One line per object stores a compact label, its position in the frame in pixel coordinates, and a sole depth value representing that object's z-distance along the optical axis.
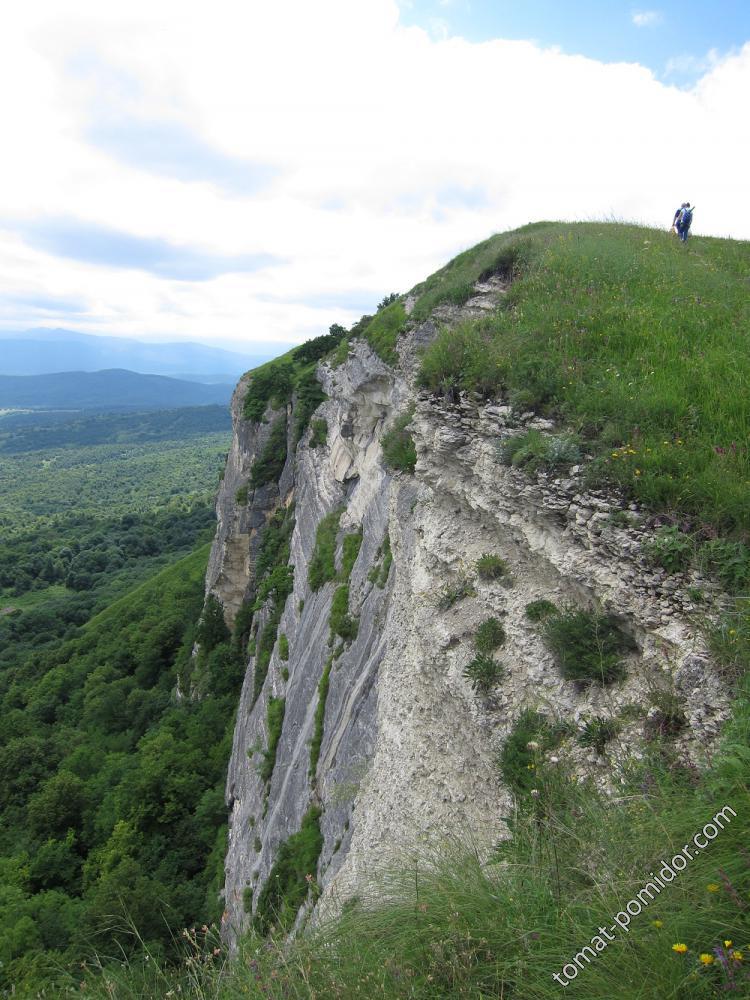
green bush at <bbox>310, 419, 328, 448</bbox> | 27.65
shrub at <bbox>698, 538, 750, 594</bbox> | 6.10
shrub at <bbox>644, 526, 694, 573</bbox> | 6.58
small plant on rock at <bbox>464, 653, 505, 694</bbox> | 8.32
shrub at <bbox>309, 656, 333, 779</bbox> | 15.32
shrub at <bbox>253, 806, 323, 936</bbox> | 13.00
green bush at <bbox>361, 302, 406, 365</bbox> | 21.98
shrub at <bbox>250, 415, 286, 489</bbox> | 37.72
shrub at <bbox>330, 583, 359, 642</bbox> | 15.56
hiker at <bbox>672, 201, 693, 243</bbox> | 19.62
